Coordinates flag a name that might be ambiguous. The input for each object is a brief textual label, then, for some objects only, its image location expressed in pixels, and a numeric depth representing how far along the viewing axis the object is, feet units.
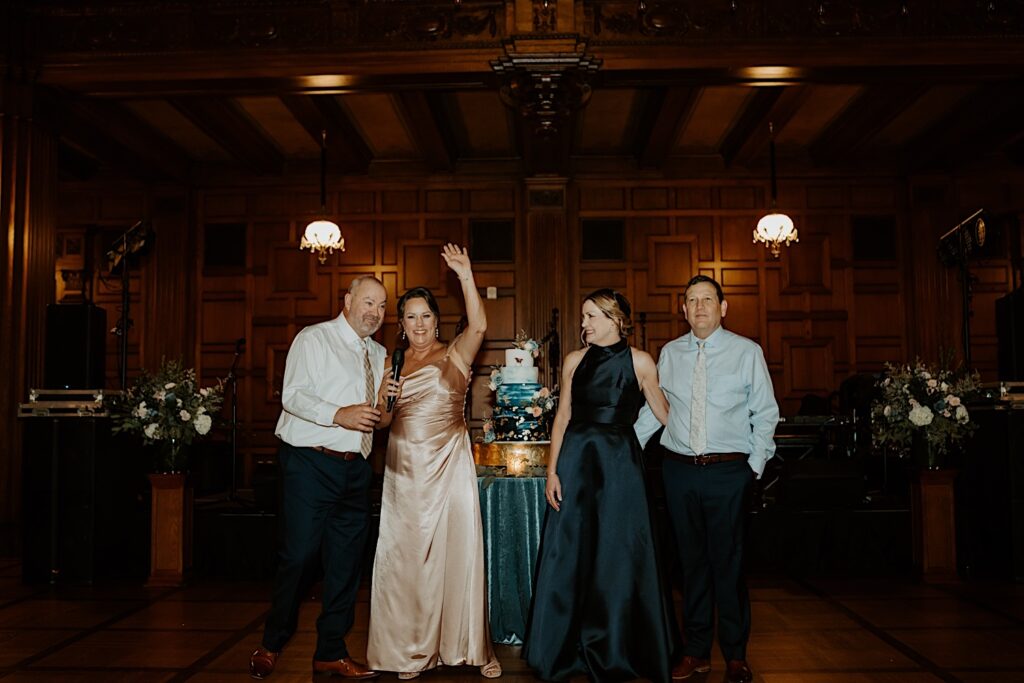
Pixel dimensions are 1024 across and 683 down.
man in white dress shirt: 11.39
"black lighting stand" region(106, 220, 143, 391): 20.70
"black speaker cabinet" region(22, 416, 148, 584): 18.80
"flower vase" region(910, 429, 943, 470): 19.17
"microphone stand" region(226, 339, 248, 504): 22.93
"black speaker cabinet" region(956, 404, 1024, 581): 18.62
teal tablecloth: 13.75
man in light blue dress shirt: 11.42
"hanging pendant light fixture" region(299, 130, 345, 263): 29.71
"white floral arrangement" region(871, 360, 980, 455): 18.86
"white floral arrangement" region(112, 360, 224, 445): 18.98
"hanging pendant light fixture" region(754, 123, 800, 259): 29.55
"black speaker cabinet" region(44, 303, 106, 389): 19.57
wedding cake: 14.11
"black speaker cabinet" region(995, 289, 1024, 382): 19.97
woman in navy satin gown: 11.02
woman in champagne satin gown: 11.34
